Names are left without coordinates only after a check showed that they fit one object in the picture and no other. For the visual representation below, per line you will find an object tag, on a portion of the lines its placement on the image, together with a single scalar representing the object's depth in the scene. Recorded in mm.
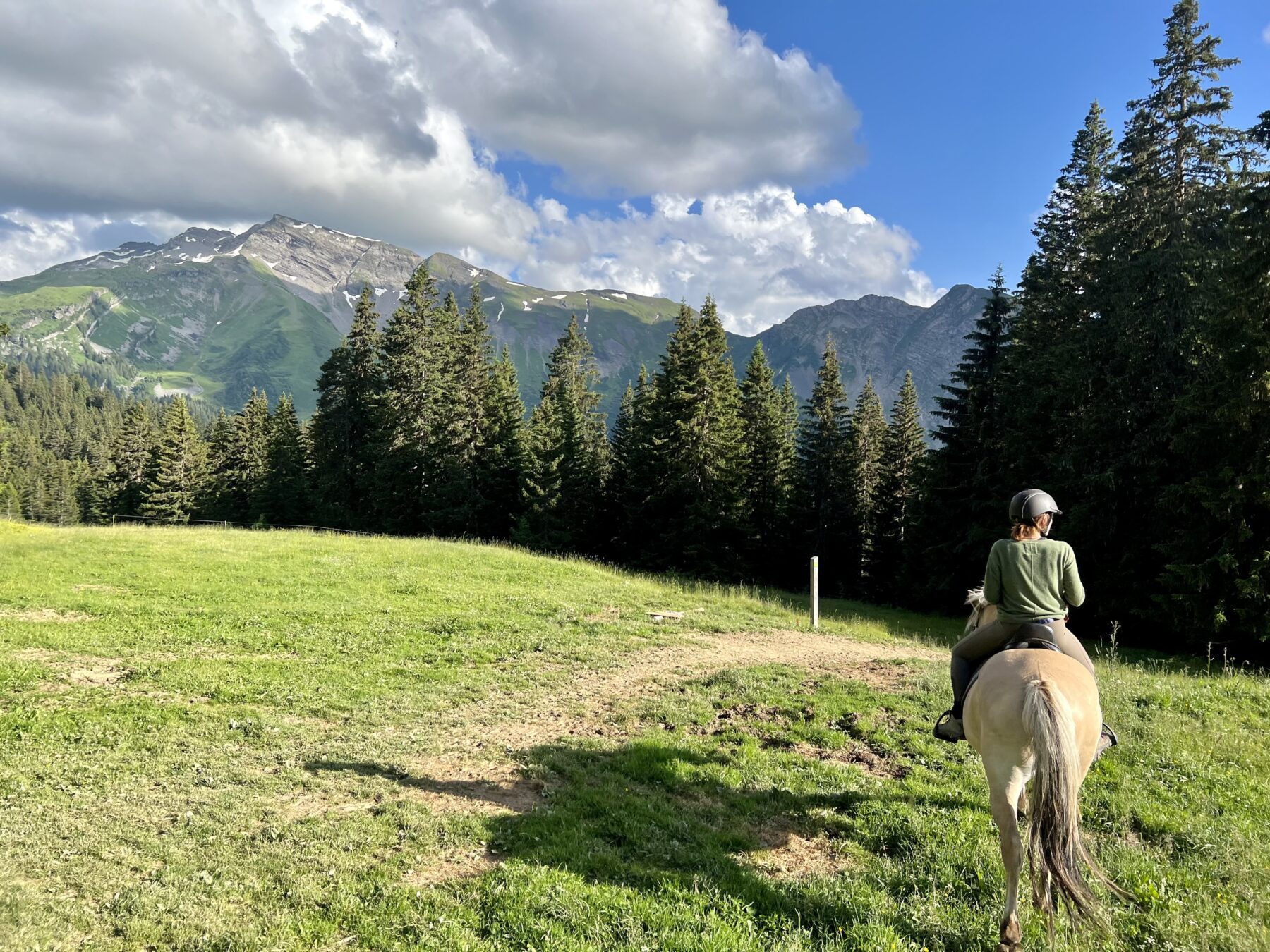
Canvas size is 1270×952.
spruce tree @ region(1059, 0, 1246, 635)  19266
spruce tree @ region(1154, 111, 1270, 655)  15922
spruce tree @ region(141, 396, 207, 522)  52500
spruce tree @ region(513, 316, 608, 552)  37969
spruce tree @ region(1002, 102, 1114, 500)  22156
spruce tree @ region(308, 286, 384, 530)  43688
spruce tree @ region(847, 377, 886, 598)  39688
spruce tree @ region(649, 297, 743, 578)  33688
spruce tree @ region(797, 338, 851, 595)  39906
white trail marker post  16406
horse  4207
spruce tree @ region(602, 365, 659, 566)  35875
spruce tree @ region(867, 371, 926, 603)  37906
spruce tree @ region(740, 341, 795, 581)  38906
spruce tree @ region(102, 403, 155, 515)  59031
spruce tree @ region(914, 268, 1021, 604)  26844
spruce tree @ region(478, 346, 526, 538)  40906
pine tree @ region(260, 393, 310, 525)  50562
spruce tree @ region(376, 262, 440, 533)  40281
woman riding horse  5504
